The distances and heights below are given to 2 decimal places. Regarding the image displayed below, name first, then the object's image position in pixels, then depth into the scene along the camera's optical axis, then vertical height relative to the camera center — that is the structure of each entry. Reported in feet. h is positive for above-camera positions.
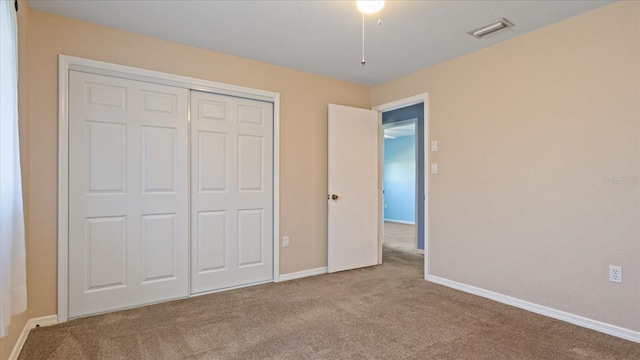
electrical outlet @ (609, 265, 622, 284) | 7.63 -2.21
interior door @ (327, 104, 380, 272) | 12.93 -0.40
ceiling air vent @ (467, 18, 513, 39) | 8.57 +4.03
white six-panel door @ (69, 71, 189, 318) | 8.70 -0.43
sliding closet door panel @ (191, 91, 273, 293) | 10.50 -0.45
